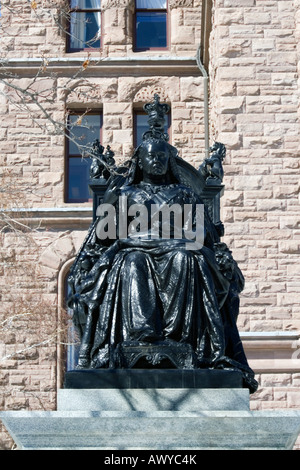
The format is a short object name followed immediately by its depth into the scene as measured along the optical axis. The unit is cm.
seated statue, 659
